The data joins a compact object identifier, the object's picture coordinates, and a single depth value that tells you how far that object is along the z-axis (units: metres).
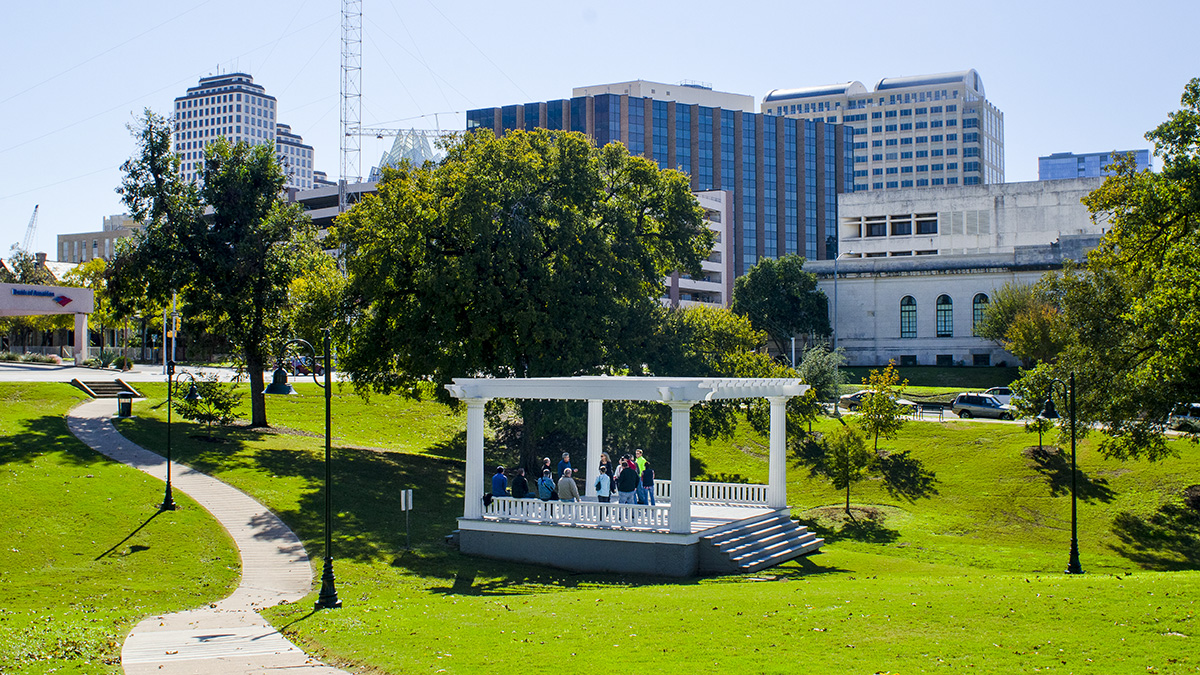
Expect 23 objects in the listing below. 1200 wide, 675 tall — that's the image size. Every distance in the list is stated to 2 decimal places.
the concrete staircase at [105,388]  47.59
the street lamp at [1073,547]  25.23
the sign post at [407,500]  25.30
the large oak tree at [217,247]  41.38
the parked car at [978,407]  53.81
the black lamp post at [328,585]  18.56
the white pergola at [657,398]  23.36
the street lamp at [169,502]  27.17
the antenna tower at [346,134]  95.62
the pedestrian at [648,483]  25.33
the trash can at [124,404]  40.69
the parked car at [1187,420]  38.59
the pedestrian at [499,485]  25.97
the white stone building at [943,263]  83.81
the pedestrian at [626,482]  25.26
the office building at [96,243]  193.38
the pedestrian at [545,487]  25.62
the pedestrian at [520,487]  25.84
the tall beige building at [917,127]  183.62
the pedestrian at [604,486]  25.58
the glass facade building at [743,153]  126.44
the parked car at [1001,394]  56.25
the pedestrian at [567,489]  25.36
